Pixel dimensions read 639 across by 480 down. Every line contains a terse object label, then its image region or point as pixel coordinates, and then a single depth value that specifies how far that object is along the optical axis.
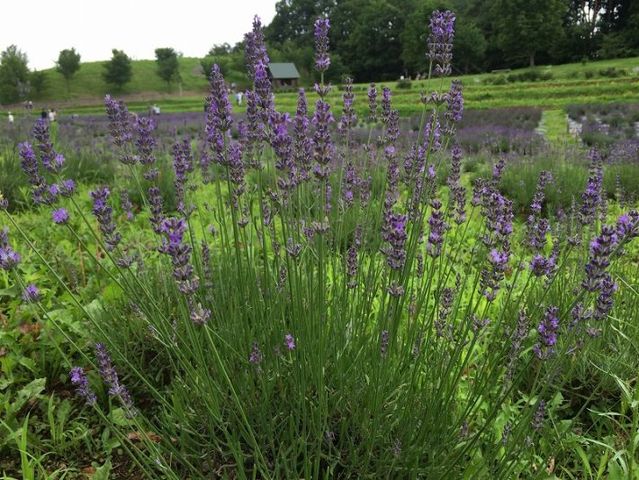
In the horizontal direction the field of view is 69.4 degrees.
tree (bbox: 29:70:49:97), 49.47
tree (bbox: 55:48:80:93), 49.47
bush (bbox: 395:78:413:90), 32.97
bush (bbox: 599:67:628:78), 28.92
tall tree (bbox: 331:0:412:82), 55.41
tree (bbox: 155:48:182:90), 52.66
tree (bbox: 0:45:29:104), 42.59
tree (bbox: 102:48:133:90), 51.94
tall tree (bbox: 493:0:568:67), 48.50
